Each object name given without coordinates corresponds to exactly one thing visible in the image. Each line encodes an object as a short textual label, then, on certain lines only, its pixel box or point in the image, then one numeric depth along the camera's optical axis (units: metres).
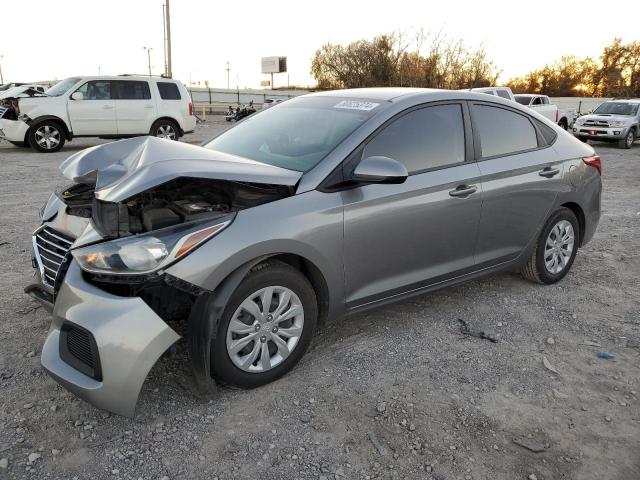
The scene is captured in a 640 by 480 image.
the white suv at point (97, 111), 12.96
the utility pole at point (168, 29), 26.34
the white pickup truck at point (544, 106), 21.19
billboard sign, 84.39
